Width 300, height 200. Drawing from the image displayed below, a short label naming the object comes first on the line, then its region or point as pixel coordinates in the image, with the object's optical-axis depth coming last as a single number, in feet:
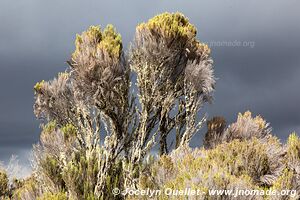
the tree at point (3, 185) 53.18
